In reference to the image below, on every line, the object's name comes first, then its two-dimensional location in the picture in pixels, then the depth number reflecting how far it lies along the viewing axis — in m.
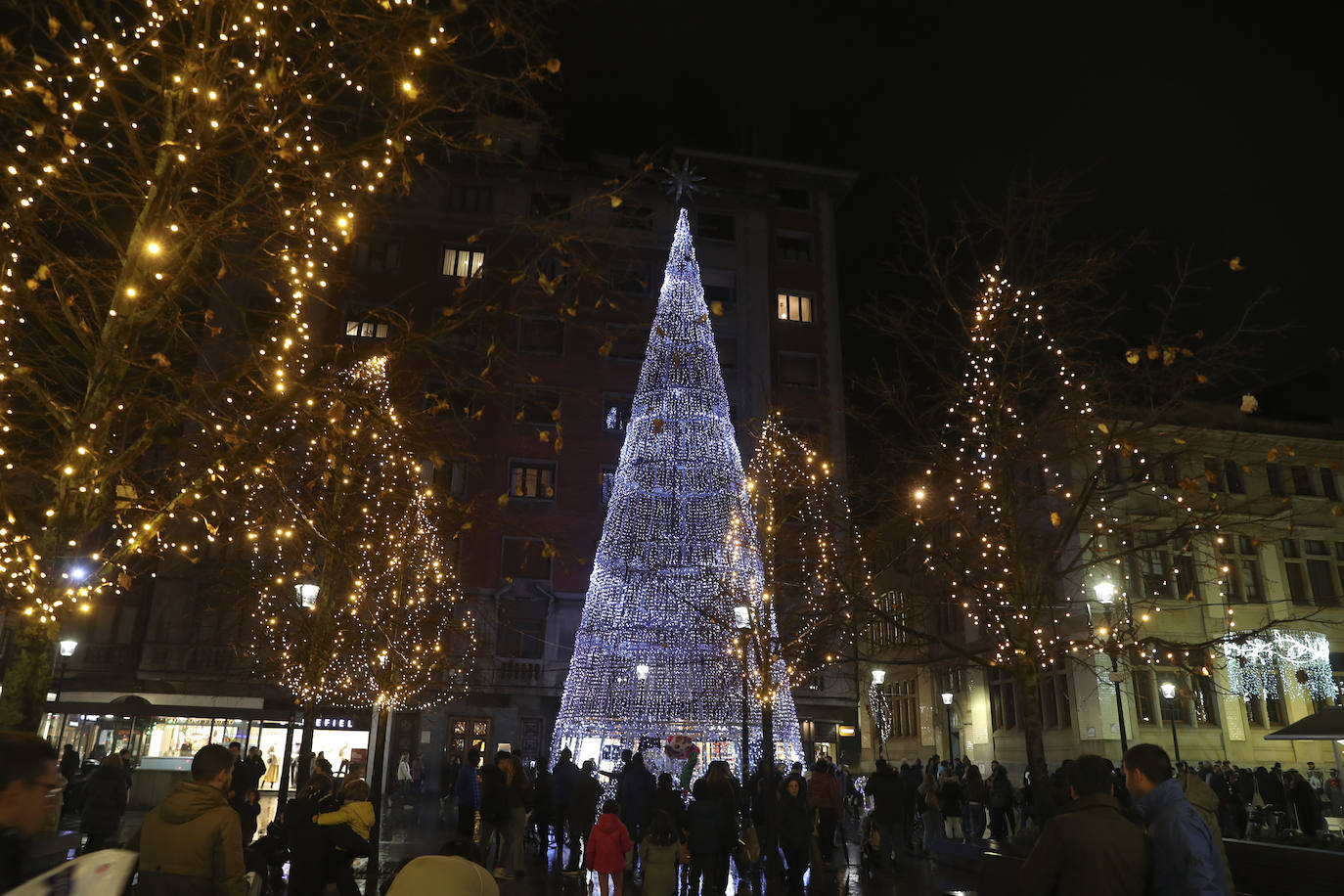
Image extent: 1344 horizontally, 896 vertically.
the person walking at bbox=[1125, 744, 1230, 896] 4.43
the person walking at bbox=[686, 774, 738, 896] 11.38
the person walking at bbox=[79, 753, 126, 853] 13.55
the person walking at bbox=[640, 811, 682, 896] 9.46
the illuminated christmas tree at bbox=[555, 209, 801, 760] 21.83
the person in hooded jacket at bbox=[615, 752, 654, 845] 14.48
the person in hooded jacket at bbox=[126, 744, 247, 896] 4.95
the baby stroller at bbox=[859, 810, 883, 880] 15.65
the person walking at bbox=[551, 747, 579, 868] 16.02
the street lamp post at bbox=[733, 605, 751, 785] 16.47
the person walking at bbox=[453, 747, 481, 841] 14.56
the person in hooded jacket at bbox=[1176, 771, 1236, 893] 6.96
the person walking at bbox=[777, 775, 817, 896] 12.52
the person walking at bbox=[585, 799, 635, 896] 10.16
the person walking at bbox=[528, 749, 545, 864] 16.48
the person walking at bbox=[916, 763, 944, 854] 18.59
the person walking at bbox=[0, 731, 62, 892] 2.91
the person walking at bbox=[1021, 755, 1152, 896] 4.41
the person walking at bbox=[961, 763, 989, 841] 20.95
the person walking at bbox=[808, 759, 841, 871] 14.62
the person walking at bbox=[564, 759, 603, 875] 14.76
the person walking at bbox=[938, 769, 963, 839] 19.02
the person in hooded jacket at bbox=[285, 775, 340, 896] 7.72
